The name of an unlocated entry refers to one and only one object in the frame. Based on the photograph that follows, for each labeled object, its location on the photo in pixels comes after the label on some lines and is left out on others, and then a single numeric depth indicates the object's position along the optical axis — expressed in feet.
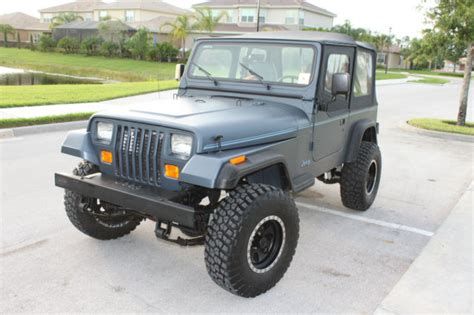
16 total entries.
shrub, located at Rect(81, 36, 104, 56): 173.37
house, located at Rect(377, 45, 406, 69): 232.82
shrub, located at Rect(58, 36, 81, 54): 183.01
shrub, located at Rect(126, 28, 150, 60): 157.38
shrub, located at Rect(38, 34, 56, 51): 193.88
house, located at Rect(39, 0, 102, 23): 252.83
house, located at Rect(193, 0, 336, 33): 187.32
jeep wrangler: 10.97
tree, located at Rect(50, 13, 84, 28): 229.99
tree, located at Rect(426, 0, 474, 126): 38.86
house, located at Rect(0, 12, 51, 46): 245.65
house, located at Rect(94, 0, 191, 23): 222.07
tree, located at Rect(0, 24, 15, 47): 237.25
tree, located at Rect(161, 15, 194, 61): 161.07
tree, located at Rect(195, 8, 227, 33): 157.38
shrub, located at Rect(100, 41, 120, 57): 167.43
